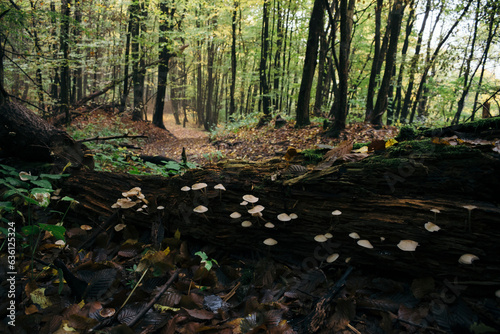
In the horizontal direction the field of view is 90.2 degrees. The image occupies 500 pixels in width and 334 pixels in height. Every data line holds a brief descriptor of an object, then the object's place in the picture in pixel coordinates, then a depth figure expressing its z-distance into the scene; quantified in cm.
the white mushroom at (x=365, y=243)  192
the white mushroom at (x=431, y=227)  181
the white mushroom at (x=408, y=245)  175
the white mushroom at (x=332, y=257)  203
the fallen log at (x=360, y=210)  190
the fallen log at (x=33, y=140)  362
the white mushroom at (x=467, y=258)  165
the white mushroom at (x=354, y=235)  201
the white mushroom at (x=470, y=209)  181
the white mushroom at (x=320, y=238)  207
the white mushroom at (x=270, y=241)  225
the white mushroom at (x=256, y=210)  229
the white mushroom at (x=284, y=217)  226
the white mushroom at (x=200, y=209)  249
